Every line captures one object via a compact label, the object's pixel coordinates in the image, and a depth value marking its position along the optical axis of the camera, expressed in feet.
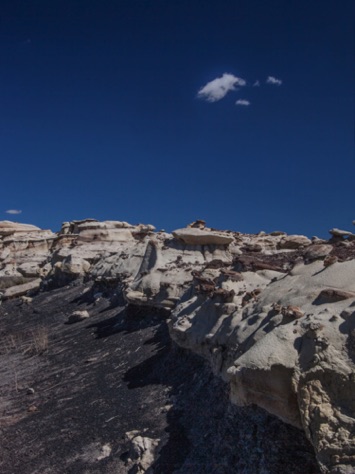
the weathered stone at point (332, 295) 16.14
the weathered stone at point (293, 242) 68.18
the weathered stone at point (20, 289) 82.05
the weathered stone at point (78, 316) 52.24
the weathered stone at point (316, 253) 22.01
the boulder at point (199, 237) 49.96
